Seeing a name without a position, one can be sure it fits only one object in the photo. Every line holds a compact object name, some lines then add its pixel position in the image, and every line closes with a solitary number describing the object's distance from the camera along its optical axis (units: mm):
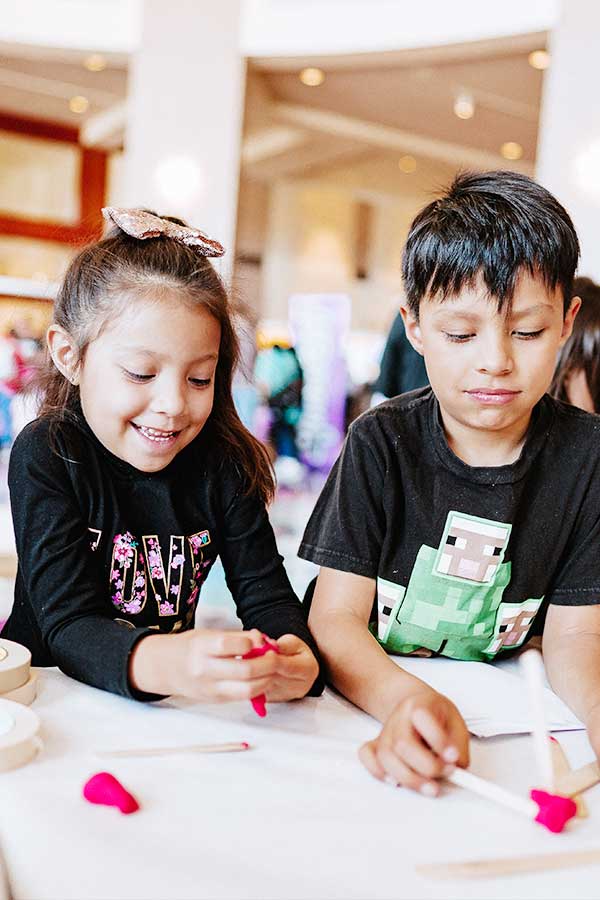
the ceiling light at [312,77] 5465
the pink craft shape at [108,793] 572
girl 923
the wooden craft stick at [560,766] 642
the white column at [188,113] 5102
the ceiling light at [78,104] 6380
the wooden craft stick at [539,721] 612
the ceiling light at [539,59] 4875
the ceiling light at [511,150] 6922
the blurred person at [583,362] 1773
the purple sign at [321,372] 6699
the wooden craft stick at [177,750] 661
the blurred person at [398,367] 2631
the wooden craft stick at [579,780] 673
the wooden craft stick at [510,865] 531
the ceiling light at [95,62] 5324
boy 934
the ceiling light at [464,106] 5922
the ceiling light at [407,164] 7719
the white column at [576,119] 4223
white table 511
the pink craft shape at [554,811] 600
